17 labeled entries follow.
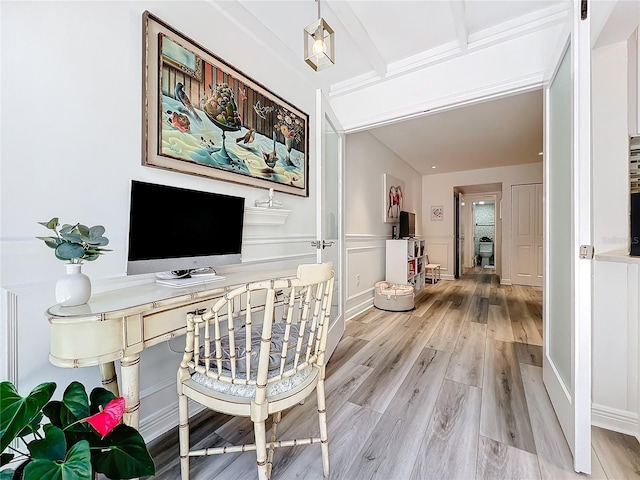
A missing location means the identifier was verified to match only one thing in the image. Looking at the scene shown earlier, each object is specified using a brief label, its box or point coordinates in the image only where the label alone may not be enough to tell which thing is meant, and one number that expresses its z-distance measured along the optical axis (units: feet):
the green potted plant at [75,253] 3.02
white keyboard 4.24
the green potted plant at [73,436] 2.05
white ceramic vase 3.06
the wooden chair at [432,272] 19.11
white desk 2.81
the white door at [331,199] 6.83
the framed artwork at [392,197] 14.83
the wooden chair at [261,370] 3.20
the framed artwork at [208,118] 4.71
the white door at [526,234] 17.74
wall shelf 6.40
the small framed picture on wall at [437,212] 21.39
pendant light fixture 4.66
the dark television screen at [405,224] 15.96
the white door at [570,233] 3.88
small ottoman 12.44
